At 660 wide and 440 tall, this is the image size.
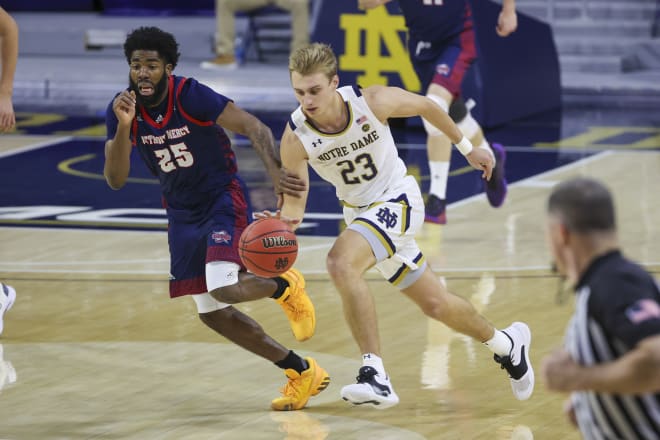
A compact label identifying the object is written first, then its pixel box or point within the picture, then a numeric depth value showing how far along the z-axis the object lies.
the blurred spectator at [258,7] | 30.94
